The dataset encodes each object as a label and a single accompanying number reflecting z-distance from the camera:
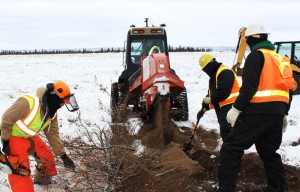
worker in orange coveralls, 4.61
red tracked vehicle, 7.82
